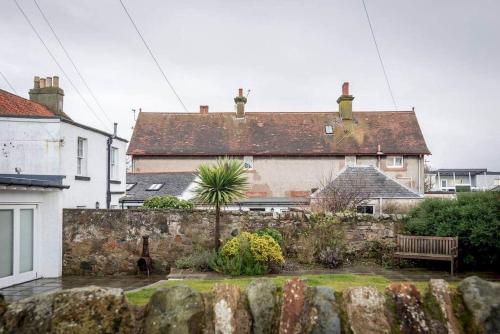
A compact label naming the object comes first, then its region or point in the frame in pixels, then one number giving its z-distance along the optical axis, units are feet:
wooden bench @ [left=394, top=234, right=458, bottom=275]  44.83
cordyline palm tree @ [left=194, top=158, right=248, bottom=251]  47.55
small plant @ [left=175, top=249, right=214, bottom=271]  45.65
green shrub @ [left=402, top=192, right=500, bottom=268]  44.01
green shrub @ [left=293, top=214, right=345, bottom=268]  48.16
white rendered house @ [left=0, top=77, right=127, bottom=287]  44.32
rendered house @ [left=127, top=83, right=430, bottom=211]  122.72
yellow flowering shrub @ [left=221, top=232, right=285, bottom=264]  43.32
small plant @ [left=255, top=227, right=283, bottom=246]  49.29
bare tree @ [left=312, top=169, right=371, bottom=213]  69.92
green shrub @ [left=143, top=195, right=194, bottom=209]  66.23
